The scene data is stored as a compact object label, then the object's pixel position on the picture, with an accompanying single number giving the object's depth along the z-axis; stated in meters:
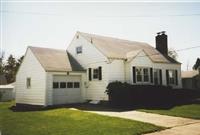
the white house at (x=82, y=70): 20.67
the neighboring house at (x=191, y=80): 43.88
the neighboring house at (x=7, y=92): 38.72
